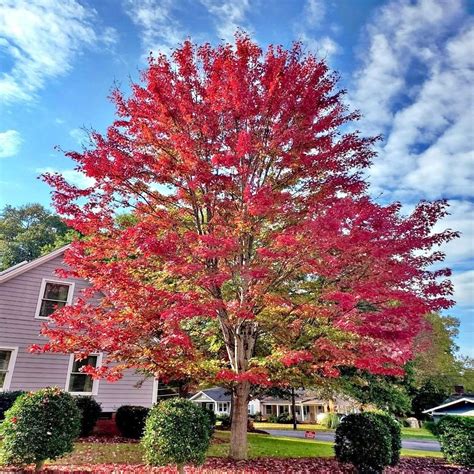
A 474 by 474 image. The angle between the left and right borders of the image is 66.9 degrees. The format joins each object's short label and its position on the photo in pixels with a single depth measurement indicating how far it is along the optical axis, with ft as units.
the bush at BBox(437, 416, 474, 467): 42.04
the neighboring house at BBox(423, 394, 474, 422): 77.29
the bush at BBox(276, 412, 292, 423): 148.66
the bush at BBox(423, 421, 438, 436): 72.64
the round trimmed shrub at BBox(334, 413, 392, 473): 30.58
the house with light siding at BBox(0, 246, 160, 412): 44.47
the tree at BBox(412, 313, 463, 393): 128.47
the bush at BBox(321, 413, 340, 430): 130.41
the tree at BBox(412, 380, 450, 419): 139.06
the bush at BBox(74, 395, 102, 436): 41.22
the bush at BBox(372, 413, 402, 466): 37.33
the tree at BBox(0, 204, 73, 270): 128.47
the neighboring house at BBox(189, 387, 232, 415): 147.74
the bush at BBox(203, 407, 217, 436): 51.68
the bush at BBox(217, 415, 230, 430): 81.88
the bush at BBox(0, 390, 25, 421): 38.75
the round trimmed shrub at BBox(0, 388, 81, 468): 22.63
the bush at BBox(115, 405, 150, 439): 42.73
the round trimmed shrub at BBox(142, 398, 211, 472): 23.34
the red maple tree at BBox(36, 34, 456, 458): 25.20
